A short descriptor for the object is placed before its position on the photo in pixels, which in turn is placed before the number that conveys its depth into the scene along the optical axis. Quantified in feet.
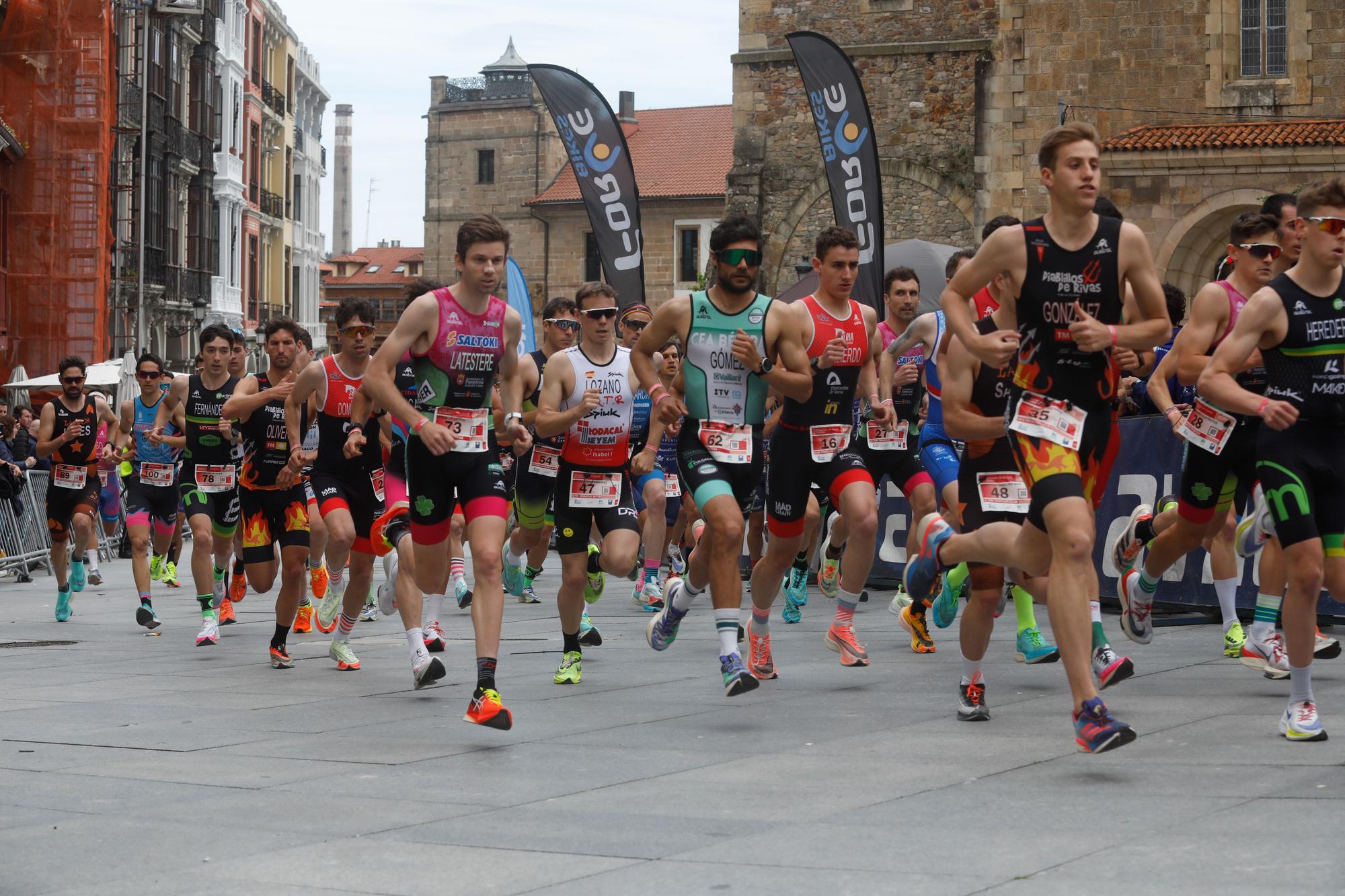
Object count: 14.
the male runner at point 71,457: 49.90
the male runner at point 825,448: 27.91
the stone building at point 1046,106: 94.12
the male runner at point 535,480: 37.06
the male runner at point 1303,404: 20.99
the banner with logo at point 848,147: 67.82
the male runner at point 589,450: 29.32
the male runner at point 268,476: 35.37
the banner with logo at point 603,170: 63.62
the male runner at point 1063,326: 20.43
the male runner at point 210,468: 39.78
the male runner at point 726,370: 26.50
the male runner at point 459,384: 25.64
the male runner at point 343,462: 32.63
